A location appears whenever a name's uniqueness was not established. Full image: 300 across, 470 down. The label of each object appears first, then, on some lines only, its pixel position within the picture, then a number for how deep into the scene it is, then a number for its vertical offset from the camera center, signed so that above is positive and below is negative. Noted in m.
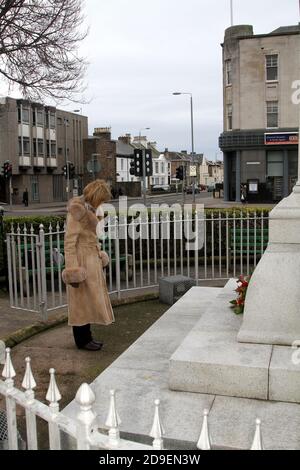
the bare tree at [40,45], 15.24 +4.29
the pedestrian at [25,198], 47.38 -0.70
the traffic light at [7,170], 40.61 +1.59
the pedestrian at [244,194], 38.09 -0.58
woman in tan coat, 5.55 -0.74
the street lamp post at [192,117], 46.72 +6.22
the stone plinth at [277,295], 4.56 -0.96
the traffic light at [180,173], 36.89 +1.01
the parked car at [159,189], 83.12 -0.21
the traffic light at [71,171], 45.00 +1.57
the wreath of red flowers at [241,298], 5.49 -1.17
